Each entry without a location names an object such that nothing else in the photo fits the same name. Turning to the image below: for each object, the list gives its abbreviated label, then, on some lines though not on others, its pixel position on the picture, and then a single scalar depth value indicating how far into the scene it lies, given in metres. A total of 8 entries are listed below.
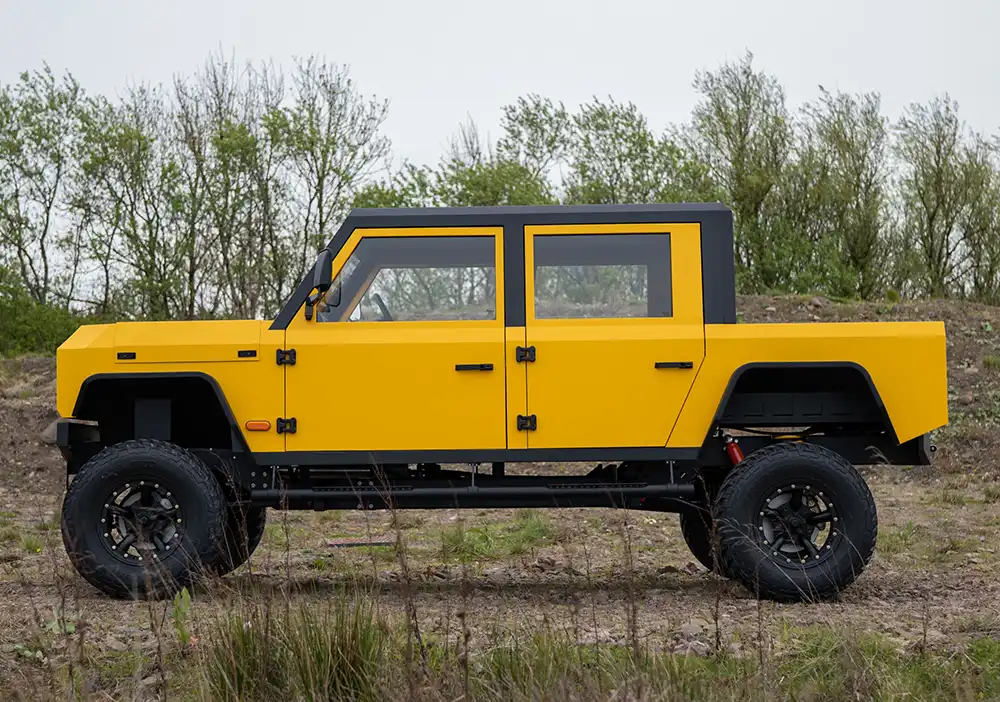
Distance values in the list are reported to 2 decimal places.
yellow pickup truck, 6.49
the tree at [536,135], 30.52
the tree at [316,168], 25.62
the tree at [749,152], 28.22
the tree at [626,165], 27.81
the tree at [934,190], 28.67
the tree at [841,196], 28.22
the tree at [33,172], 25.30
